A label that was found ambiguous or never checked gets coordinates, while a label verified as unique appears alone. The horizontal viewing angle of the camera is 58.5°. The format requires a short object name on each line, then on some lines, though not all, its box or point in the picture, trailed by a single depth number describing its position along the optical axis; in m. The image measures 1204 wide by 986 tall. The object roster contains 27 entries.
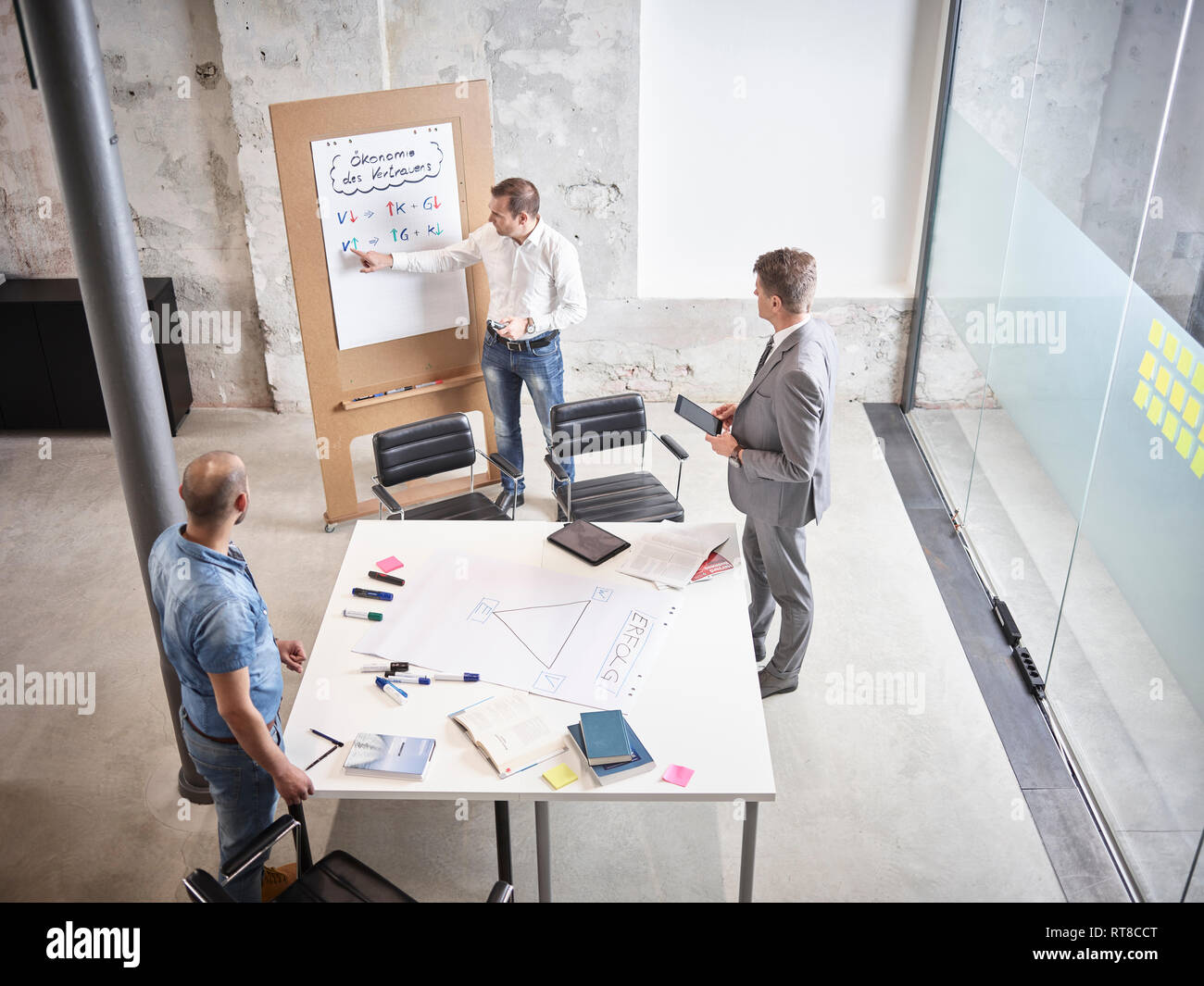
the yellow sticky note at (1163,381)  3.69
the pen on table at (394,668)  3.68
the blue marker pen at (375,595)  4.04
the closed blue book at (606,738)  3.28
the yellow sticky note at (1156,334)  3.76
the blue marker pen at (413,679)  3.64
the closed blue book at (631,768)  3.25
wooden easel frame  5.25
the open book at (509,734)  3.32
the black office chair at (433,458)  5.06
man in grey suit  3.99
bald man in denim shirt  2.99
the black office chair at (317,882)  2.95
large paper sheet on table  3.68
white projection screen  6.48
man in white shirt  5.39
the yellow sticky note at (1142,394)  3.87
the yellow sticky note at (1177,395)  3.55
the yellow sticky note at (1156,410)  3.75
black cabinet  6.71
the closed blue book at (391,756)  3.26
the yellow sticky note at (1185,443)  3.54
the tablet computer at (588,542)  4.29
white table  3.24
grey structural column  3.26
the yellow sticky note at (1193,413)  3.46
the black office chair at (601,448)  5.12
